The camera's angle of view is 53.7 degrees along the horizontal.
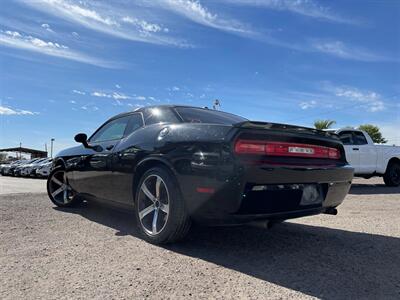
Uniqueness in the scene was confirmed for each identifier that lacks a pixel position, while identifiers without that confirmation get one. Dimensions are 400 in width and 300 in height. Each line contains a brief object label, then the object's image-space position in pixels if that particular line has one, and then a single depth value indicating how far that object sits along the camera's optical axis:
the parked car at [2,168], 34.57
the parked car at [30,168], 27.60
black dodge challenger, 3.30
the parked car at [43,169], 25.10
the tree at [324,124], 34.17
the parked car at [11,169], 31.80
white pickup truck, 11.51
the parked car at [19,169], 29.38
